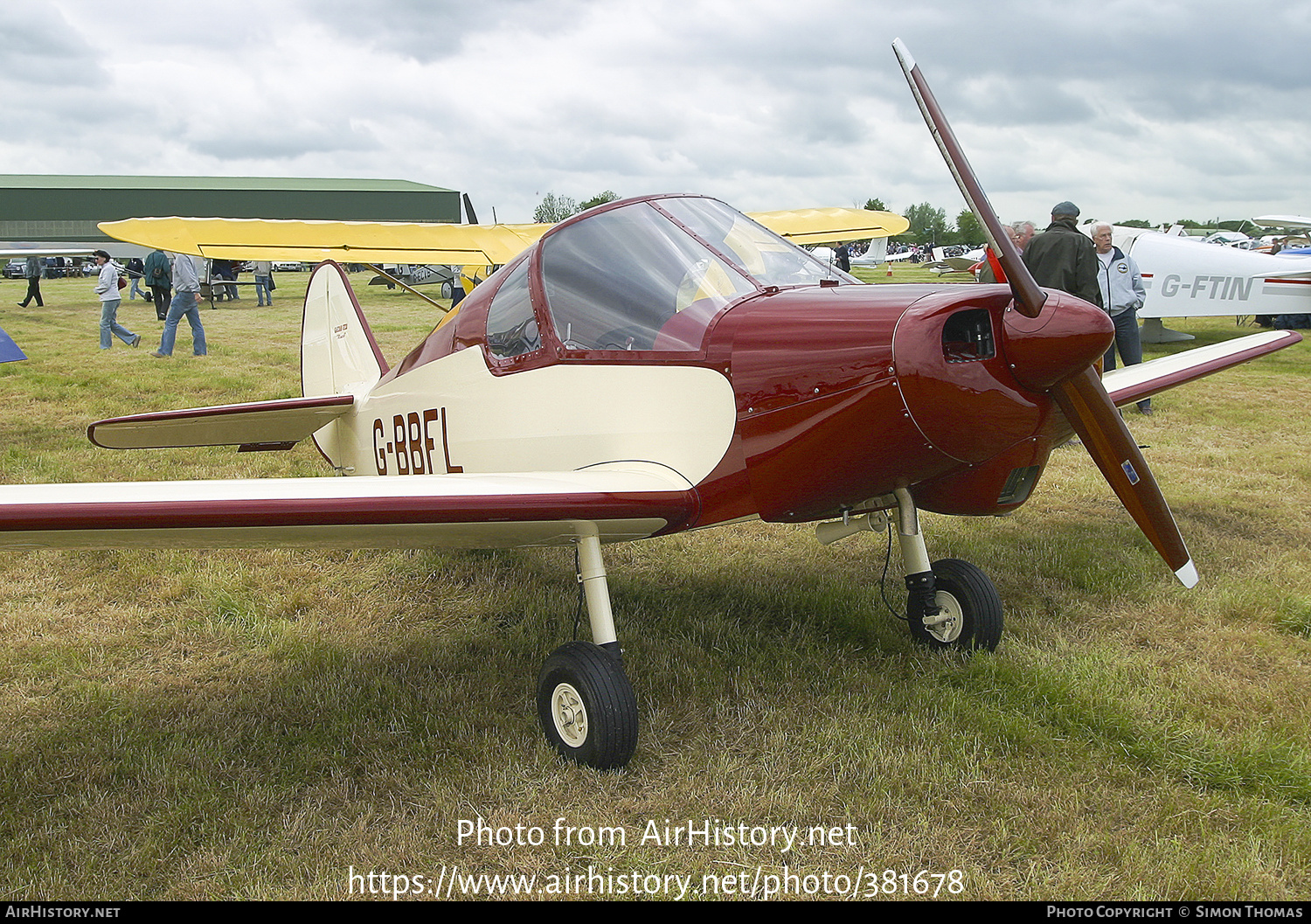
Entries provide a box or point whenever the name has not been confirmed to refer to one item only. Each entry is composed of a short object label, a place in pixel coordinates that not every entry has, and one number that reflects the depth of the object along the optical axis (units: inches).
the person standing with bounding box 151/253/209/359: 556.7
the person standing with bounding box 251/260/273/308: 1095.0
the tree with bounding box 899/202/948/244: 5295.3
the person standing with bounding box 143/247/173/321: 730.8
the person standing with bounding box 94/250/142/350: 605.6
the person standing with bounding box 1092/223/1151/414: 355.9
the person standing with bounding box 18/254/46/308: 1080.2
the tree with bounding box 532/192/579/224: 3747.5
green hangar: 3093.0
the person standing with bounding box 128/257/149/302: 1124.8
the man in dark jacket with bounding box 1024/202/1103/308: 280.8
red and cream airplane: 108.2
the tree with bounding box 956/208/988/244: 4582.7
